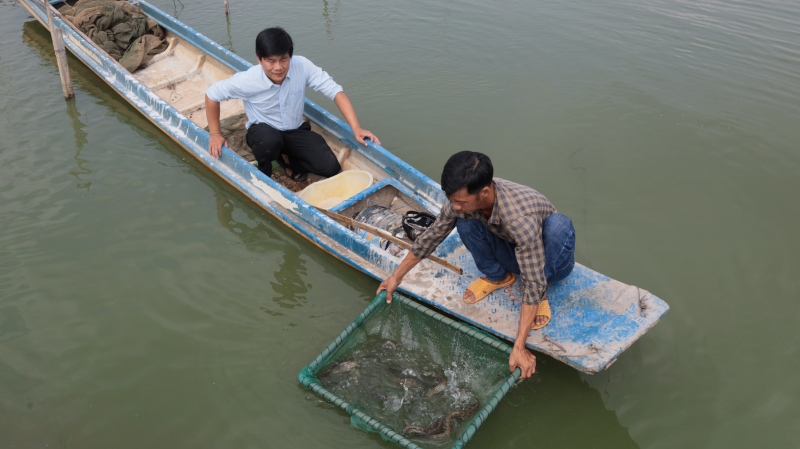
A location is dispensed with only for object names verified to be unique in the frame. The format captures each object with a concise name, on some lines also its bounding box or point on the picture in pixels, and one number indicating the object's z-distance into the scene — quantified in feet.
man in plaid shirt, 7.96
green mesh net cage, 9.02
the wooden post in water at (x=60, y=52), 18.72
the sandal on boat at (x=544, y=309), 10.05
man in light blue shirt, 13.53
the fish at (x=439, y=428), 8.99
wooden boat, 9.79
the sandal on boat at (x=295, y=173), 15.55
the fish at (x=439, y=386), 9.79
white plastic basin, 14.58
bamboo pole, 11.35
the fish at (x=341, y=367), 9.98
